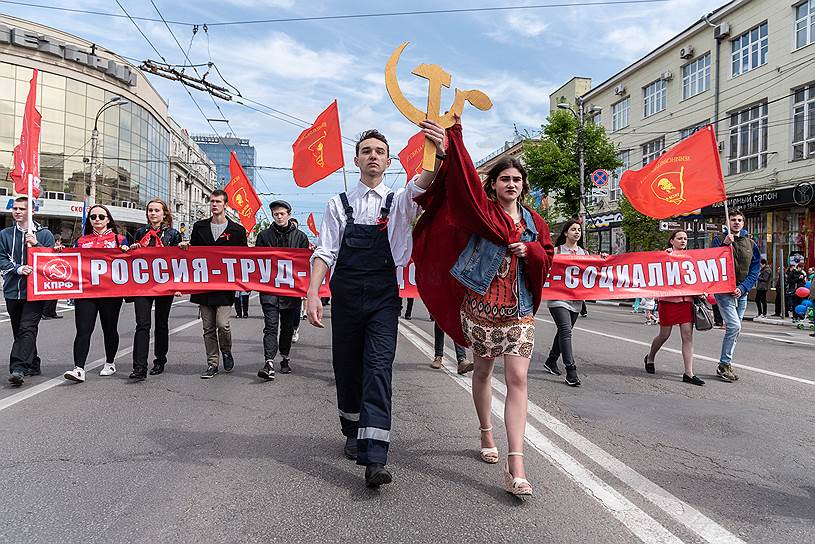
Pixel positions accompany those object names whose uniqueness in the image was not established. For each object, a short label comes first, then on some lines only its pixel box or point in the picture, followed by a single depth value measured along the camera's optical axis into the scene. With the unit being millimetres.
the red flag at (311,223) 24131
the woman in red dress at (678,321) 7078
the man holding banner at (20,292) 6469
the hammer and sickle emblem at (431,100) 3391
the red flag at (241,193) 14445
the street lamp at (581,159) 31598
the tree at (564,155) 33062
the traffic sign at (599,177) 28812
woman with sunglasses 6620
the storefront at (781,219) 22567
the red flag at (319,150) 9961
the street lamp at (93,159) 30662
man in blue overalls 3635
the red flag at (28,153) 7492
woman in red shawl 3508
